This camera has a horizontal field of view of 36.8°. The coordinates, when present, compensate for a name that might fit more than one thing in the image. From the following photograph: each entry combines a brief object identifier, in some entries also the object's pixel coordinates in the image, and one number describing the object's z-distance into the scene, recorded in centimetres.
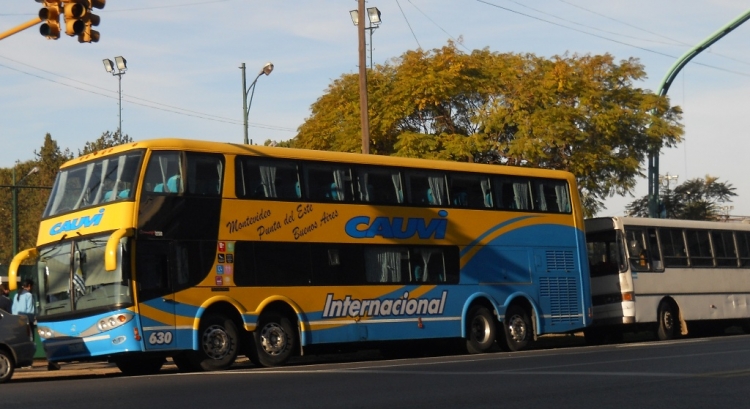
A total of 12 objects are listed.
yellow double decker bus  1841
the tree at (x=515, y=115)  3538
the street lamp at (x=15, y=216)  4214
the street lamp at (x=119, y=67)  6350
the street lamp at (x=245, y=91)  3578
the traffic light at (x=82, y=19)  1606
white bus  2717
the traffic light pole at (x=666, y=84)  2777
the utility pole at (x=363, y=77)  2777
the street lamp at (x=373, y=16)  4746
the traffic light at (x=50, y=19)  1645
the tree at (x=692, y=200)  4828
